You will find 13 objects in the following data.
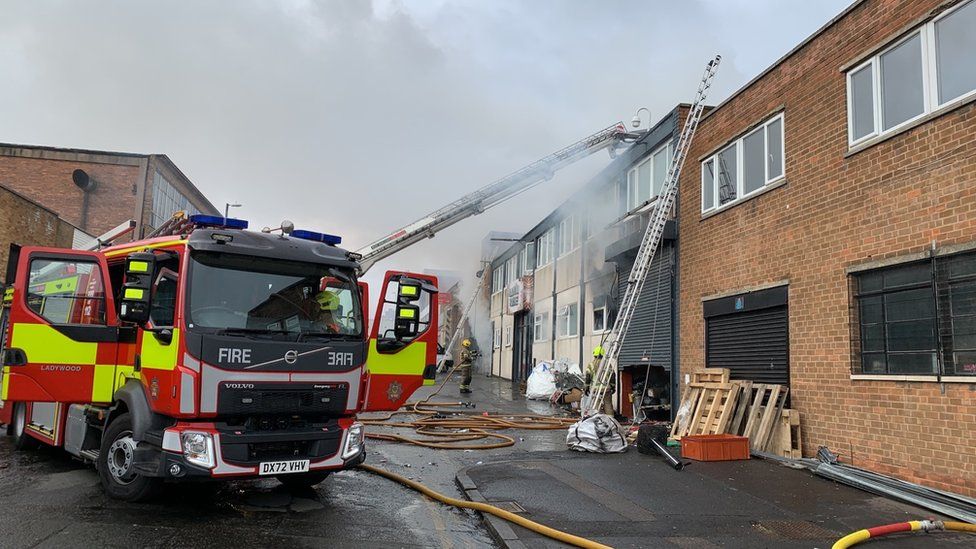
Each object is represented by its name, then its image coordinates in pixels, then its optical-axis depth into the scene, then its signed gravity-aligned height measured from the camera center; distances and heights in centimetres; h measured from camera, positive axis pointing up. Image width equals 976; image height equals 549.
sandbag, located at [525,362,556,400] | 1917 -92
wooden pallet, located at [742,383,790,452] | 907 -78
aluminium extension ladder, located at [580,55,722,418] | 1198 +197
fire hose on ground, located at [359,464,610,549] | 497 -144
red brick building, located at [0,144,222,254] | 3272 +794
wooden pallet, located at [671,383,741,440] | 957 -80
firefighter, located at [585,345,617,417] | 1405 -60
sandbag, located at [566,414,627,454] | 952 -121
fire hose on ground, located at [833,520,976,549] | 502 -137
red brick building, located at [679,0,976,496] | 683 +157
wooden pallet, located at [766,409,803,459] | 880 -106
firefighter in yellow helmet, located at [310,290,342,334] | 603 +33
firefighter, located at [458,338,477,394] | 2023 -46
